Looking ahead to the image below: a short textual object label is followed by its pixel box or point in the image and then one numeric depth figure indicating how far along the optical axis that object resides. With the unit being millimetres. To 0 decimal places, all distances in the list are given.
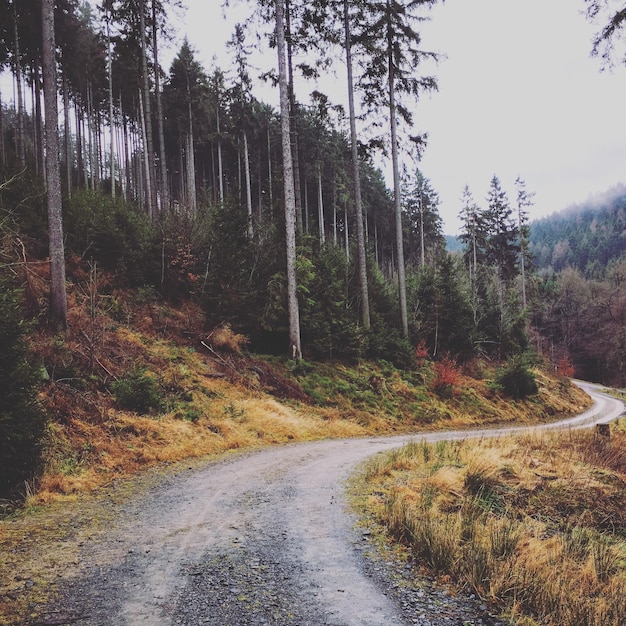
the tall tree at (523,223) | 49531
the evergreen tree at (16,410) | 5457
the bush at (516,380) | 22500
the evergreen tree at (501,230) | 51281
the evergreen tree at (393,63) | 19766
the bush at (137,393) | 9586
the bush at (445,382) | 19625
